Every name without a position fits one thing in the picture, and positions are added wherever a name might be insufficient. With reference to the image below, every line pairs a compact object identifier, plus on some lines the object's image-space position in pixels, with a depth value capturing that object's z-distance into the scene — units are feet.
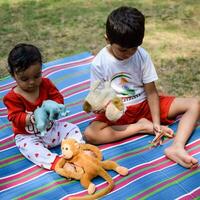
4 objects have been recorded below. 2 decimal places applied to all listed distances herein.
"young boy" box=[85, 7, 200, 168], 9.03
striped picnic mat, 7.84
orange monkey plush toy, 7.90
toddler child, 8.04
